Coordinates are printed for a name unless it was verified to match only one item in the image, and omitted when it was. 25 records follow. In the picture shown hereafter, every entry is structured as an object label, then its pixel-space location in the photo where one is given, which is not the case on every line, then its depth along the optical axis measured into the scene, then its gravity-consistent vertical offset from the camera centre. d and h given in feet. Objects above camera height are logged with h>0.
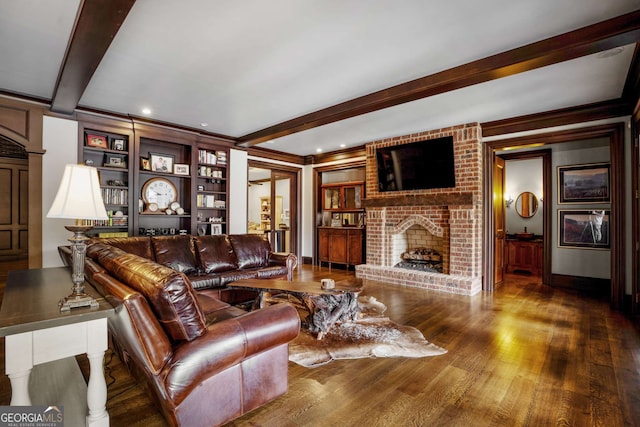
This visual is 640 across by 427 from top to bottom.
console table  4.42 -1.89
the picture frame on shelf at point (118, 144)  15.84 +3.61
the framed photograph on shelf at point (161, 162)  17.07 +2.90
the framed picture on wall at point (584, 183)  16.61 +1.68
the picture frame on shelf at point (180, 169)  17.71 +2.59
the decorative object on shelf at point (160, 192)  16.99 +1.21
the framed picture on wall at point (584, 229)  16.52 -0.82
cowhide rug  8.61 -3.93
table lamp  5.63 +0.14
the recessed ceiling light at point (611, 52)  8.92 +4.78
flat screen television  17.04 +2.83
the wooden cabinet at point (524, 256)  20.66 -2.89
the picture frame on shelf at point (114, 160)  15.55 +2.72
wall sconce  23.40 +1.03
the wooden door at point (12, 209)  24.67 +0.38
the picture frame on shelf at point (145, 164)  16.67 +2.68
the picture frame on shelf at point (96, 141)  14.93 +3.56
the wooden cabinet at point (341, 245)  22.04 -2.32
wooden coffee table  10.14 -2.93
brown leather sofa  4.98 -2.32
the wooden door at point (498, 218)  17.15 -0.26
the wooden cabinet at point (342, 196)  23.29 +1.39
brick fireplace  16.25 -0.54
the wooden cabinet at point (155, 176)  15.43 +2.14
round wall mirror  22.29 +0.69
